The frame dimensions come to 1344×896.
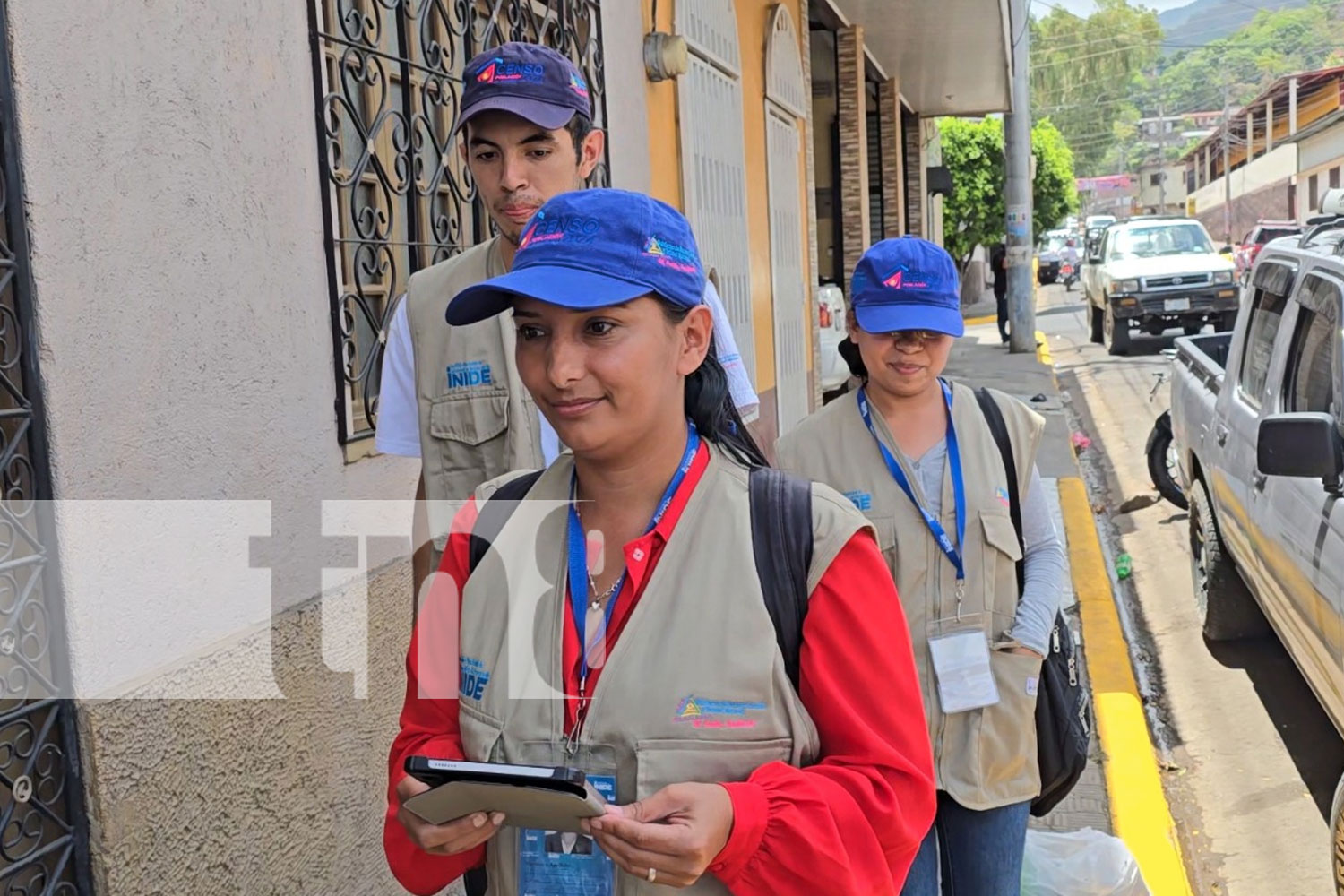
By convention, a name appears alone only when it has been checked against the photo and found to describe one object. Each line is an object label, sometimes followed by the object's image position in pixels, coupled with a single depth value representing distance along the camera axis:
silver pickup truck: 4.44
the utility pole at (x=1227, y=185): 59.75
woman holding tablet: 1.61
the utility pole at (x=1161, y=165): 100.44
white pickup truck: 20.30
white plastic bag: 3.60
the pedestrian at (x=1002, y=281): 22.58
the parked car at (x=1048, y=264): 45.92
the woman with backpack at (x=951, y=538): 2.95
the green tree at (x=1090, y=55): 93.31
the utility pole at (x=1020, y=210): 20.55
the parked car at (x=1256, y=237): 25.30
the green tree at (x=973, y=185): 31.70
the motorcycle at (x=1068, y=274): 41.91
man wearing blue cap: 2.78
